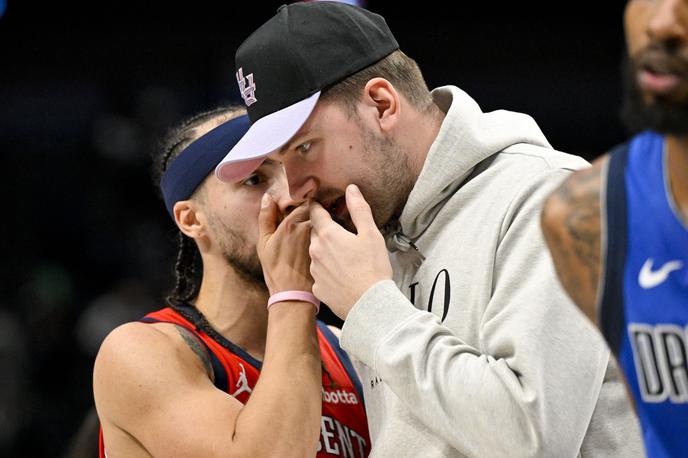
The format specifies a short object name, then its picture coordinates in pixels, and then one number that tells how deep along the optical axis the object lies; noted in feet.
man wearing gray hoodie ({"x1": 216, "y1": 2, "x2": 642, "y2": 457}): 15.31
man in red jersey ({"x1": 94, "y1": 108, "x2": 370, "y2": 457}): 19.88
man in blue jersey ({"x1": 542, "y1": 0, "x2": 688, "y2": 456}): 11.50
